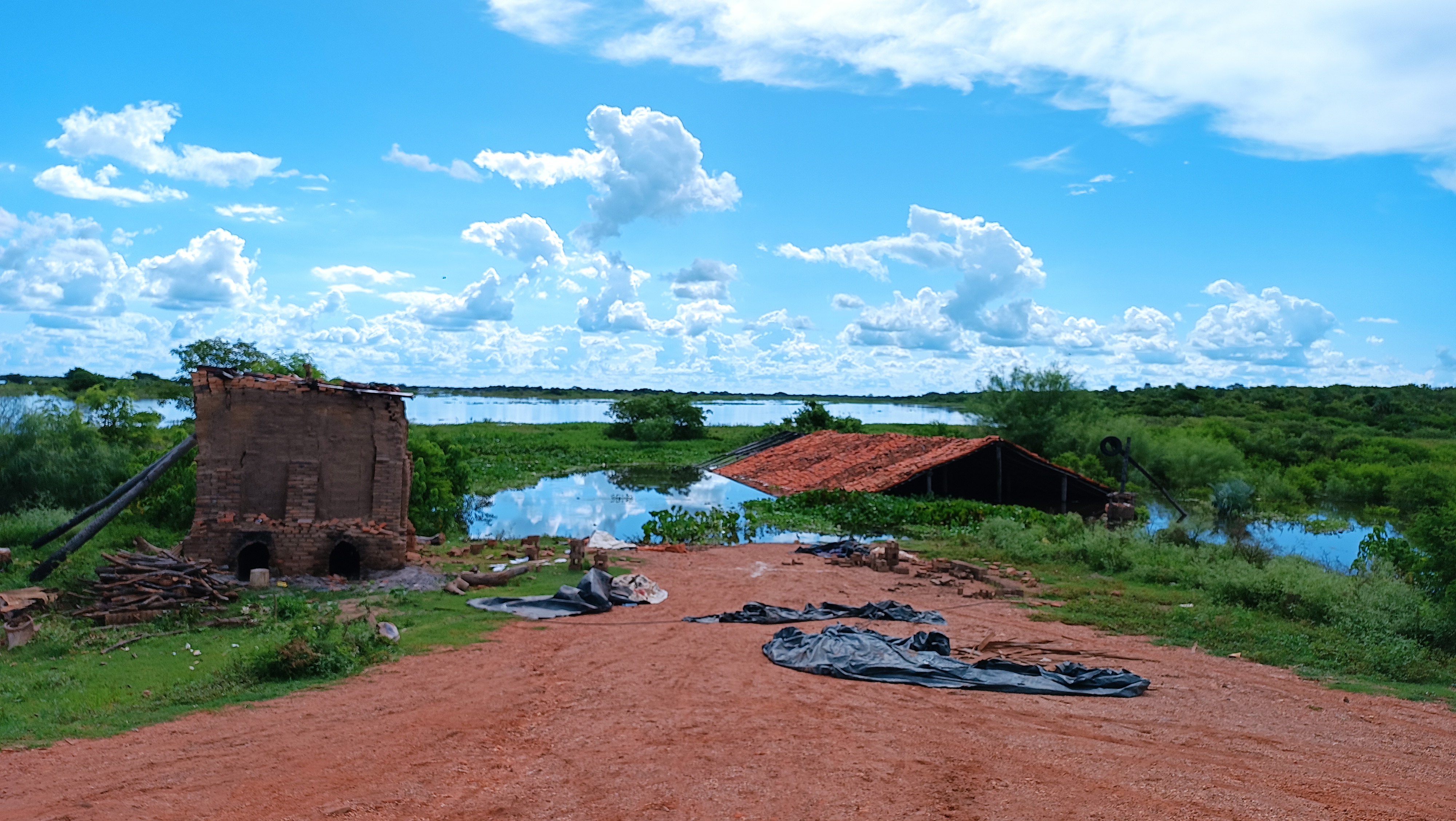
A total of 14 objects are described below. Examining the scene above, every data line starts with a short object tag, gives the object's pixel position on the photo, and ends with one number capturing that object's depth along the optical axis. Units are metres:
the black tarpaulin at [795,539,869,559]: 17.20
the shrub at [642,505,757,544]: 19.95
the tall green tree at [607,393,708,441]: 58.12
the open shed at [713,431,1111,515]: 26.17
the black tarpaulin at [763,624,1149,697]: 8.42
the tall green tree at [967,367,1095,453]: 37.16
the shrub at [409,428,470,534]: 20.30
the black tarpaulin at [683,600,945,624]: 11.49
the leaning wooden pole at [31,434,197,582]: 13.37
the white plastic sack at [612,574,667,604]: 12.55
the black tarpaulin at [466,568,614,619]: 11.83
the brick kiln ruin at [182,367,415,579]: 13.07
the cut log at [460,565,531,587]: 13.45
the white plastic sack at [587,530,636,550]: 17.33
